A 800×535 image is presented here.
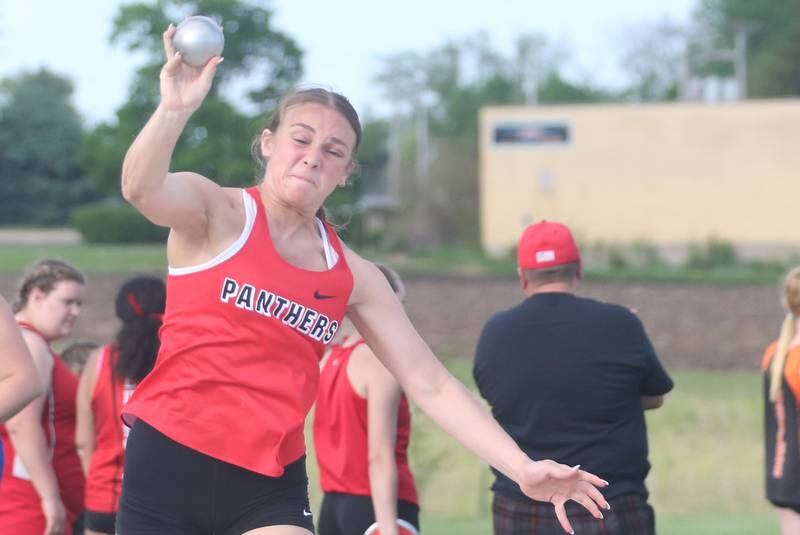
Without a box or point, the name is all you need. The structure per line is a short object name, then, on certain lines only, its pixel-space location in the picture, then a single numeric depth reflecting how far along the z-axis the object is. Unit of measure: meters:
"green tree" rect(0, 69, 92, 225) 154.62
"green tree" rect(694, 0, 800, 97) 147.62
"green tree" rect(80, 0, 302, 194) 111.69
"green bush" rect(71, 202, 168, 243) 124.25
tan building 93.44
